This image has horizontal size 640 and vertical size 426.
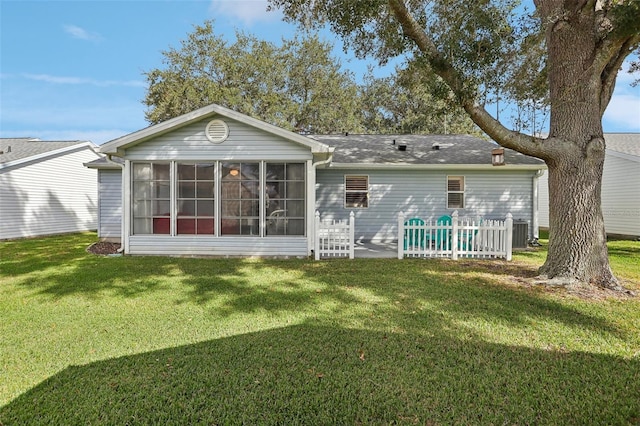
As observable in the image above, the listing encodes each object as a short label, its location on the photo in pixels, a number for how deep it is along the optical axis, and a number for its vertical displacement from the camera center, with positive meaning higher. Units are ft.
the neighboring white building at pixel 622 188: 43.19 +3.16
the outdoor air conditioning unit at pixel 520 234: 33.96 -2.49
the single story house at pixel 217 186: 28.14 +2.07
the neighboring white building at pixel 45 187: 43.39 +3.18
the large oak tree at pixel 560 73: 18.99 +8.66
